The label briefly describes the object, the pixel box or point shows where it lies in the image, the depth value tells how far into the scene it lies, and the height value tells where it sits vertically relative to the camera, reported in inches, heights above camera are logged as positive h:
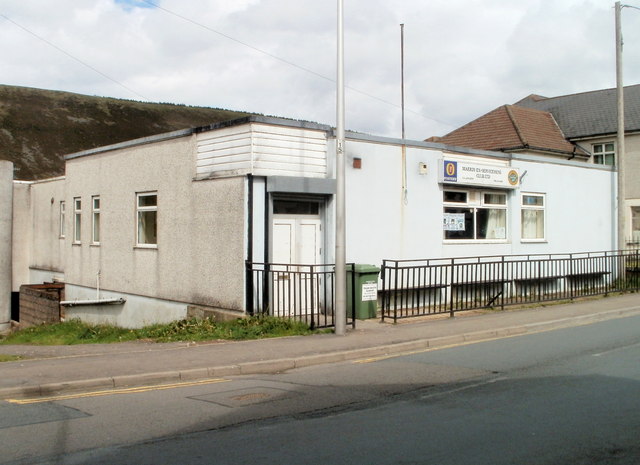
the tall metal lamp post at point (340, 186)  490.3 +40.3
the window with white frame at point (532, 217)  817.5 +29.0
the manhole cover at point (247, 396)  314.6 -72.0
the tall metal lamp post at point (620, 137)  906.1 +136.3
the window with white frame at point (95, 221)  791.5 +26.9
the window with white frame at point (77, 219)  837.8 +31.0
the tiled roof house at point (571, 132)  1291.8 +220.4
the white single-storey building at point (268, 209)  569.9 +33.7
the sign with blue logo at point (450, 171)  701.9 +72.4
